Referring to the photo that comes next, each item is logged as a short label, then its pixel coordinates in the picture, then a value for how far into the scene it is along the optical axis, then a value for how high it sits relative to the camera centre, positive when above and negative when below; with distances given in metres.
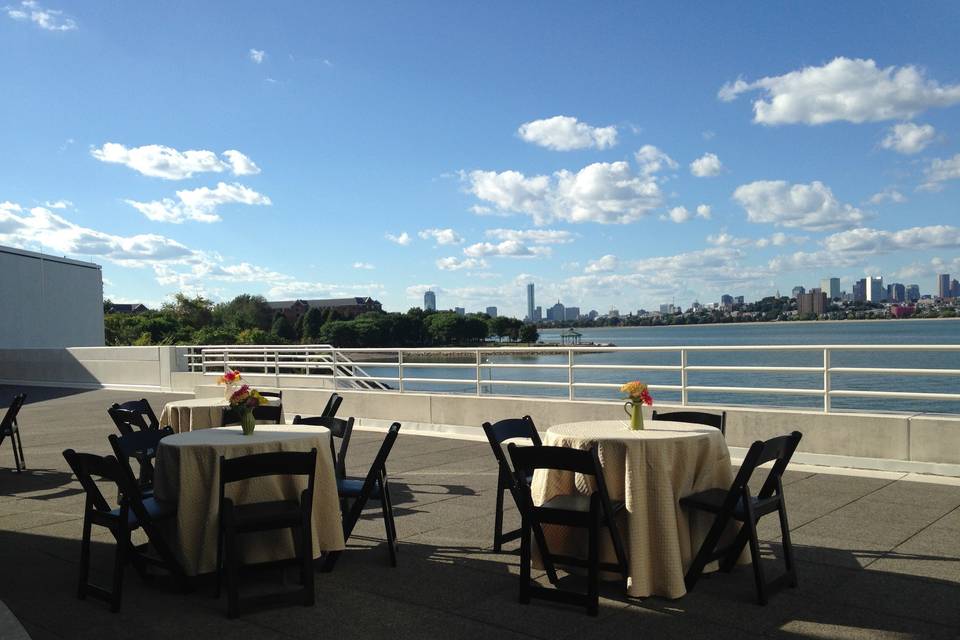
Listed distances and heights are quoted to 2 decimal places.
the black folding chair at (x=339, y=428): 7.27 -0.93
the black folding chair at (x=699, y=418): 6.72 -0.82
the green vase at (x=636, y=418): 5.96 -0.71
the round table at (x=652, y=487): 5.26 -1.12
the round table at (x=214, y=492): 5.75 -1.20
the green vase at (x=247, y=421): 6.33 -0.74
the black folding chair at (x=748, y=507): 5.07 -1.22
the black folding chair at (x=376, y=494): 6.21 -1.34
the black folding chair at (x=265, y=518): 5.22 -1.25
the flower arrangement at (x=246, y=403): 6.34 -0.62
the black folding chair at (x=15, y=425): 11.04 -1.31
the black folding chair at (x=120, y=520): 5.38 -1.33
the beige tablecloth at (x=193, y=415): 10.09 -1.10
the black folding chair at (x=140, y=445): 6.22 -0.93
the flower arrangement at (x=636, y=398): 5.97 -0.58
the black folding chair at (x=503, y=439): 6.14 -0.95
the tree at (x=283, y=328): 137.77 -0.82
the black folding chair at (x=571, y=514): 5.09 -1.22
